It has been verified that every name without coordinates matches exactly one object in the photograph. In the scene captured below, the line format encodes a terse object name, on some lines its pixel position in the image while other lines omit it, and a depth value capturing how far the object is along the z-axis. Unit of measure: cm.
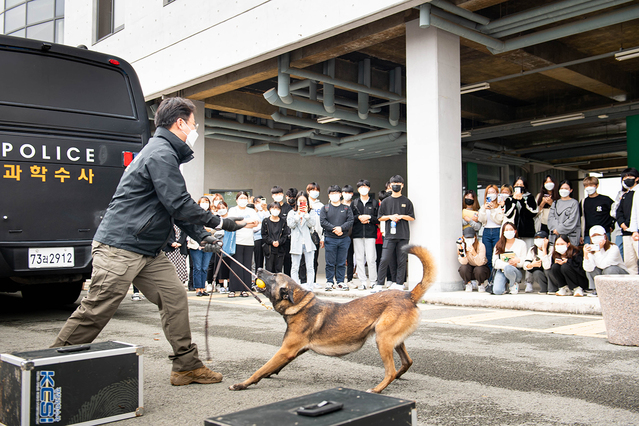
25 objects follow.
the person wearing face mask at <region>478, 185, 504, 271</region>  1089
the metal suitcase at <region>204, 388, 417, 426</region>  200
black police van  657
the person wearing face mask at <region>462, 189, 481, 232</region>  1172
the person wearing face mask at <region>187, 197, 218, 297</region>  1118
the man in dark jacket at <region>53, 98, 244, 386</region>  375
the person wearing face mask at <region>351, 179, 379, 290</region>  1160
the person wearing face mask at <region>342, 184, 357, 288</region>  1190
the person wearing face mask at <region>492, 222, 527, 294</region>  975
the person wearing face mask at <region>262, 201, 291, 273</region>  1176
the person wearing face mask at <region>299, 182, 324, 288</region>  1222
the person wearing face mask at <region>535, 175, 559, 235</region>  1104
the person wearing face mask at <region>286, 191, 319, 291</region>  1152
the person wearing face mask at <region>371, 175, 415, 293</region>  1045
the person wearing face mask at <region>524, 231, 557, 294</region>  976
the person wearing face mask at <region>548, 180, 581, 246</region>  1026
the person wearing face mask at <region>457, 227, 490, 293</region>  1023
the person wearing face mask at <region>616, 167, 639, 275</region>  924
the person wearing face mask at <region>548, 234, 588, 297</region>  932
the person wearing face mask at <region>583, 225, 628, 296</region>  873
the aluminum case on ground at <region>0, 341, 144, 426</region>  295
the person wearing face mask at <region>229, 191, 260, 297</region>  1126
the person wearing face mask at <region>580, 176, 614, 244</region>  1028
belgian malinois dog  391
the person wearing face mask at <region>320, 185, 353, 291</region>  1151
